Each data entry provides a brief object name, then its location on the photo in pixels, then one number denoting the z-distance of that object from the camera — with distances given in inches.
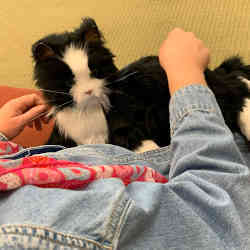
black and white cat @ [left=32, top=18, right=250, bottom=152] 29.4
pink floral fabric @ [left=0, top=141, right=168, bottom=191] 13.7
